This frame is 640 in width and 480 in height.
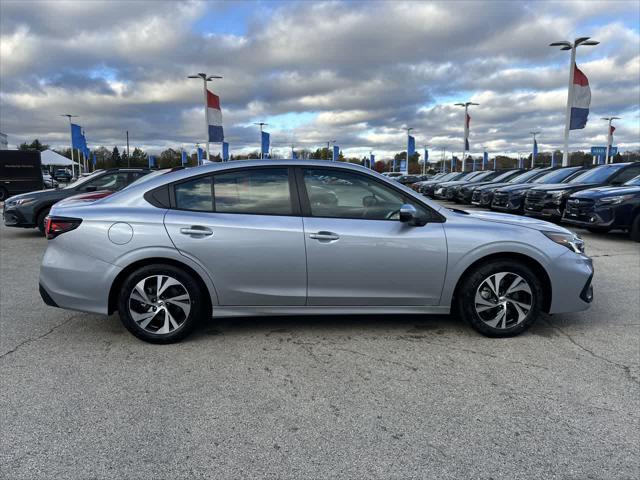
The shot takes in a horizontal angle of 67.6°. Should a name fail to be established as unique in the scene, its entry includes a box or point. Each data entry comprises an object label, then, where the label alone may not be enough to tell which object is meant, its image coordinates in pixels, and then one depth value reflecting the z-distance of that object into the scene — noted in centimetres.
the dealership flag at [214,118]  2791
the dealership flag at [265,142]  4014
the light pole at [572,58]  2255
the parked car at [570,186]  1205
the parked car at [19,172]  2345
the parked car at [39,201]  1023
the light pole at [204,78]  2959
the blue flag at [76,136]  4431
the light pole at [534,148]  5677
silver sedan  398
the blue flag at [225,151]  4522
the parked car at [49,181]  3408
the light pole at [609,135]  5406
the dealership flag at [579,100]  2250
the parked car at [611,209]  964
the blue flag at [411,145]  4909
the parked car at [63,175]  5422
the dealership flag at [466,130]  4250
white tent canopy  6688
